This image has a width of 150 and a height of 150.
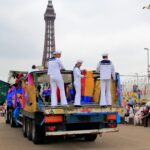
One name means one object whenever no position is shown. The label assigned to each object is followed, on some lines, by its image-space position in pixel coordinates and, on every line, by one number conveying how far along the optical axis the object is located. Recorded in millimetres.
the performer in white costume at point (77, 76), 11727
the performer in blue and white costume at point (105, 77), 11930
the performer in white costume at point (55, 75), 11586
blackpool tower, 118000
